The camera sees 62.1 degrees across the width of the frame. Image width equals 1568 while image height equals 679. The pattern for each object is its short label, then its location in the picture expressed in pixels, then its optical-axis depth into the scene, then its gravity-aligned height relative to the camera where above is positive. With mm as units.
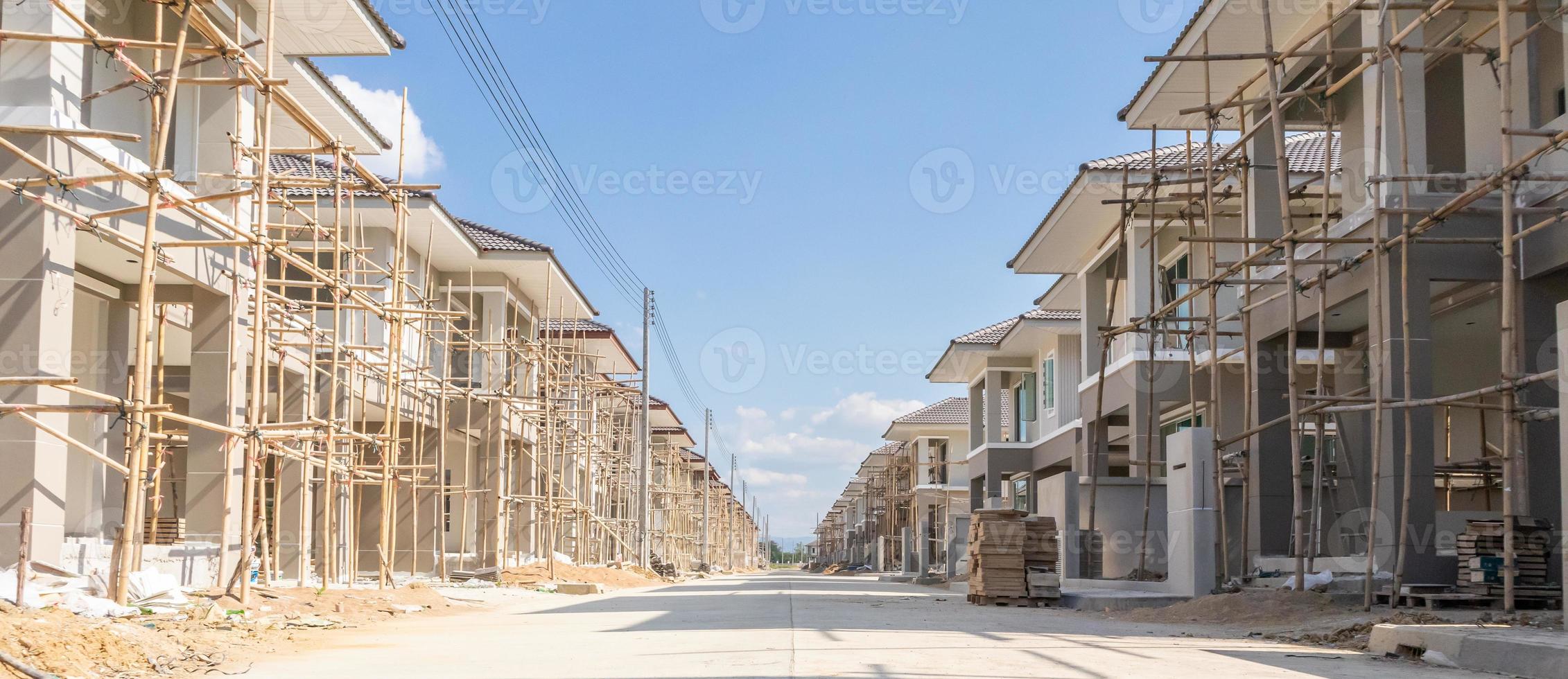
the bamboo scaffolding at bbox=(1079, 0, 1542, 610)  12406 +2515
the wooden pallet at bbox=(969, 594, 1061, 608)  19141 -2074
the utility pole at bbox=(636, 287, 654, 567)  36594 -1597
